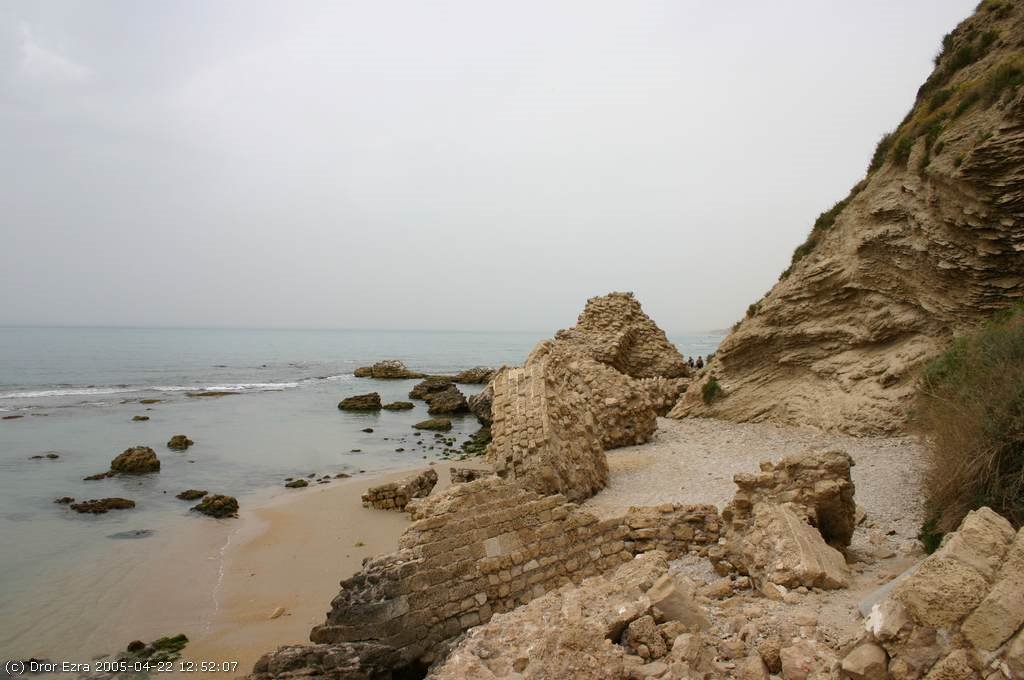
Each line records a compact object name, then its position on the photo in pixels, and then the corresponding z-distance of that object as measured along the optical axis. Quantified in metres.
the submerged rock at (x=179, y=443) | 20.00
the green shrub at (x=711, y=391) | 17.58
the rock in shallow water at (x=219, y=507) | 12.89
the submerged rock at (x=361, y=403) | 30.77
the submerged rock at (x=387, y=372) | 52.86
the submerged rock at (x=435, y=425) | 24.95
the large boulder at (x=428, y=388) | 36.42
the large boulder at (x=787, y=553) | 5.43
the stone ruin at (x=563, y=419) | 10.12
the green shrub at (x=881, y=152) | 16.11
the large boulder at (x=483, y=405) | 27.77
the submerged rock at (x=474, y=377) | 46.53
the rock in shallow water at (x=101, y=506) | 12.77
